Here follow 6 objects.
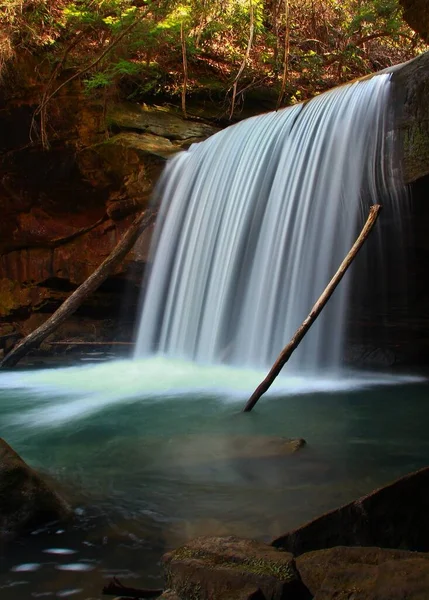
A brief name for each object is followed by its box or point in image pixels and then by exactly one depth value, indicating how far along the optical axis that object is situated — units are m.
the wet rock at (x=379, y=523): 2.24
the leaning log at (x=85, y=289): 8.96
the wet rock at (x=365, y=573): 1.61
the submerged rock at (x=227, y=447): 3.92
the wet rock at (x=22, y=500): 2.62
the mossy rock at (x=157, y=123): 11.08
